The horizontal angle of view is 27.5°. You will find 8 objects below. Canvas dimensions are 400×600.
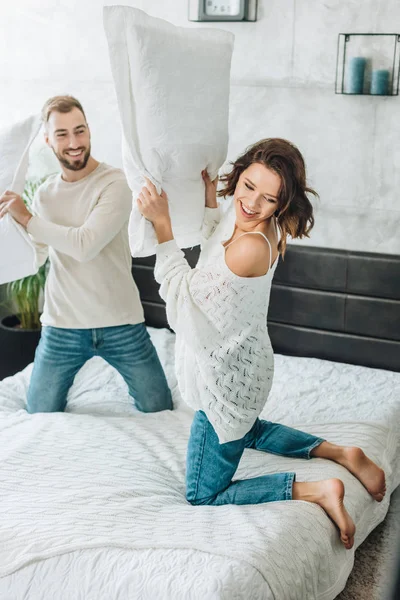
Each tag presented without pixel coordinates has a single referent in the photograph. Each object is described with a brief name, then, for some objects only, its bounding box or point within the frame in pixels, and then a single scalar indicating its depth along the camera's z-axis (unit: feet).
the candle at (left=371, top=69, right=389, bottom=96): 9.84
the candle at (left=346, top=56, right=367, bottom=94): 9.91
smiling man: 8.91
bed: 5.98
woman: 6.68
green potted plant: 11.97
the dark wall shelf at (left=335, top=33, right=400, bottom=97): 9.89
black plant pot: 11.98
